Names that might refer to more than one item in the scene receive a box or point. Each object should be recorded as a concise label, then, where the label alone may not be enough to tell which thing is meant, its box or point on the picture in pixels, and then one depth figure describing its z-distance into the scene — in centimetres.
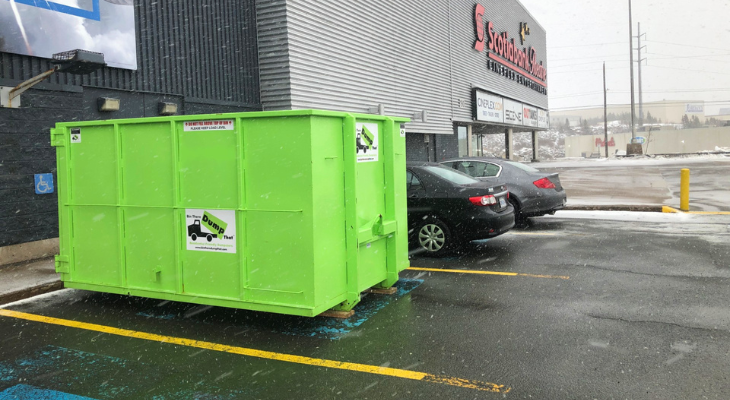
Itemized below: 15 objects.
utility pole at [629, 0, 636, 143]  5650
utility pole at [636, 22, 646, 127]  8062
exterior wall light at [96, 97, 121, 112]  951
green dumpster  530
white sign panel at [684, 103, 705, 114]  13321
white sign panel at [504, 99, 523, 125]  3218
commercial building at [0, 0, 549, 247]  842
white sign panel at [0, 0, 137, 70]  800
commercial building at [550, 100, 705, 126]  13100
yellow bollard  1340
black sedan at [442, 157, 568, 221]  1119
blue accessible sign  870
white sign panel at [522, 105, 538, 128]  3675
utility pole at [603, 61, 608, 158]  6985
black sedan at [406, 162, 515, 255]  859
